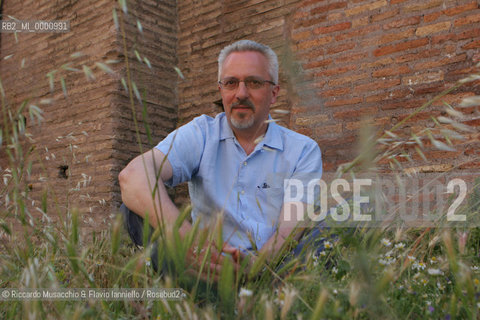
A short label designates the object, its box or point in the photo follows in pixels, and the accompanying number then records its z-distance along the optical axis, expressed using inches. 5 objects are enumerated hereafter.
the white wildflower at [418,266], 54.5
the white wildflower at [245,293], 35.9
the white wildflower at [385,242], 59.4
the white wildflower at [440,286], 47.7
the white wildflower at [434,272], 42.4
